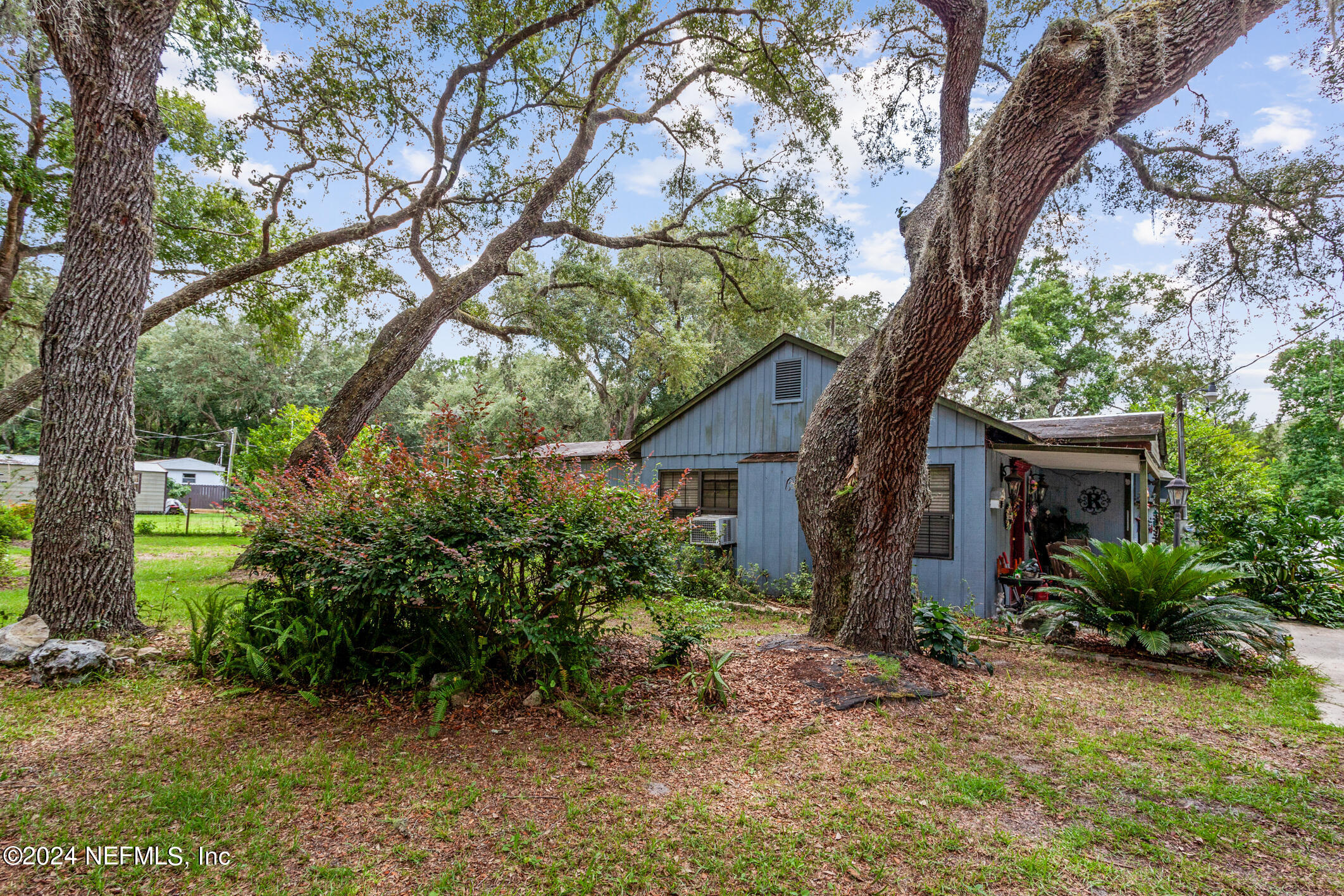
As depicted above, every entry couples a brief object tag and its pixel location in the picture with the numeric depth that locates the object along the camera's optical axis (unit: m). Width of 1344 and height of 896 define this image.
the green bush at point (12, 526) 8.78
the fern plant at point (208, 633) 4.24
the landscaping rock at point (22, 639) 4.23
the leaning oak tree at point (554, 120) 7.86
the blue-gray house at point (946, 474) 7.81
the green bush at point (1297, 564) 7.88
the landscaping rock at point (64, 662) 4.00
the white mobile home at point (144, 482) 17.84
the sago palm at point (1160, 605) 5.29
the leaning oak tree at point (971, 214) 3.13
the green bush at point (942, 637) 4.90
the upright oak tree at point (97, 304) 4.61
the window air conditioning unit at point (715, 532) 9.37
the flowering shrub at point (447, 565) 3.48
